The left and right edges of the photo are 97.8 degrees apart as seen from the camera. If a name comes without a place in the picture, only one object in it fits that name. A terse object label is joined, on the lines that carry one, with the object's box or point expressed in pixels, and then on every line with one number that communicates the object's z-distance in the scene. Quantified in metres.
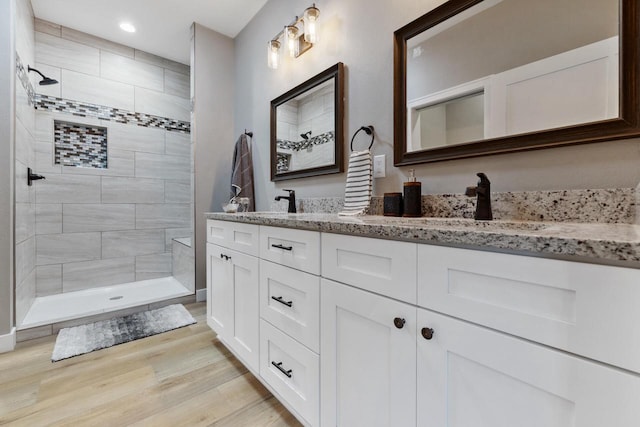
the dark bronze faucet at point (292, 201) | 1.94
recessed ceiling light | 2.59
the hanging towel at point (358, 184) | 1.43
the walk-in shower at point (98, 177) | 2.36
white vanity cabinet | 0.46
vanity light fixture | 1.76
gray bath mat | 1.79
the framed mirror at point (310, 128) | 1.66
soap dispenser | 1.22
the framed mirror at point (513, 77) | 0.83
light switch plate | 1.42
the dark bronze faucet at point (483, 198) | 0.95
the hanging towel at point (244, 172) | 2.45
